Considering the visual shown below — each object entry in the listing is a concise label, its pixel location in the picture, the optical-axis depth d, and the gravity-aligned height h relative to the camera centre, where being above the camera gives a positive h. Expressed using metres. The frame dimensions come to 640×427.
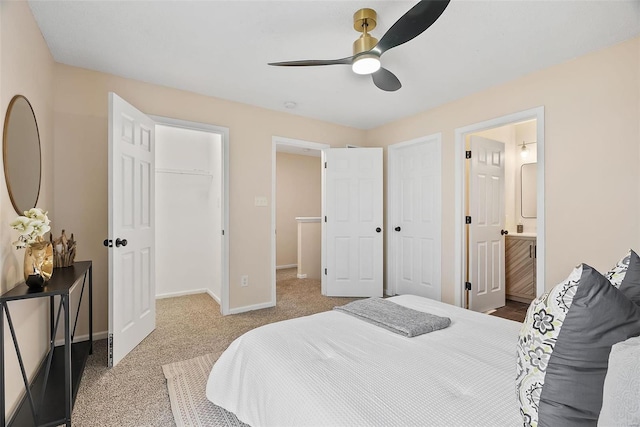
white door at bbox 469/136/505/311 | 3.55 -0.14
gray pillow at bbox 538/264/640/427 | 0.70 -0.31
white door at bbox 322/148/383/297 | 4.27 -0.03
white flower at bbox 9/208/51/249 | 1.62 -0.08
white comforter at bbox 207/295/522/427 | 0.93 -0.59
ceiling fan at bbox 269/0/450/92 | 1.52 +0.99
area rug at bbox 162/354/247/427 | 1.64 -1.10
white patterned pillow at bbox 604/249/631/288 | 0.99 -0.19
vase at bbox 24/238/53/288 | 1.64 -0.28
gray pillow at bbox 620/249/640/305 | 0.93 -0.21
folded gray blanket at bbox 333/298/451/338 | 1.54 -0.57
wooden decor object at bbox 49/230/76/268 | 2.17 -0.28
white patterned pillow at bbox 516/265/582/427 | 0.77 -0.33
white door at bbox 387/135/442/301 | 3.78 -0.07
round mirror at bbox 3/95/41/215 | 1.67 +0.34
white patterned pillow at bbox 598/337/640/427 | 0.56 -0.33
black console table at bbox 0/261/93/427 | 1.48 -1.02
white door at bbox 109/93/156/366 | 2.29 -0.13
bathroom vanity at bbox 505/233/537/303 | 3.82 -0.68
